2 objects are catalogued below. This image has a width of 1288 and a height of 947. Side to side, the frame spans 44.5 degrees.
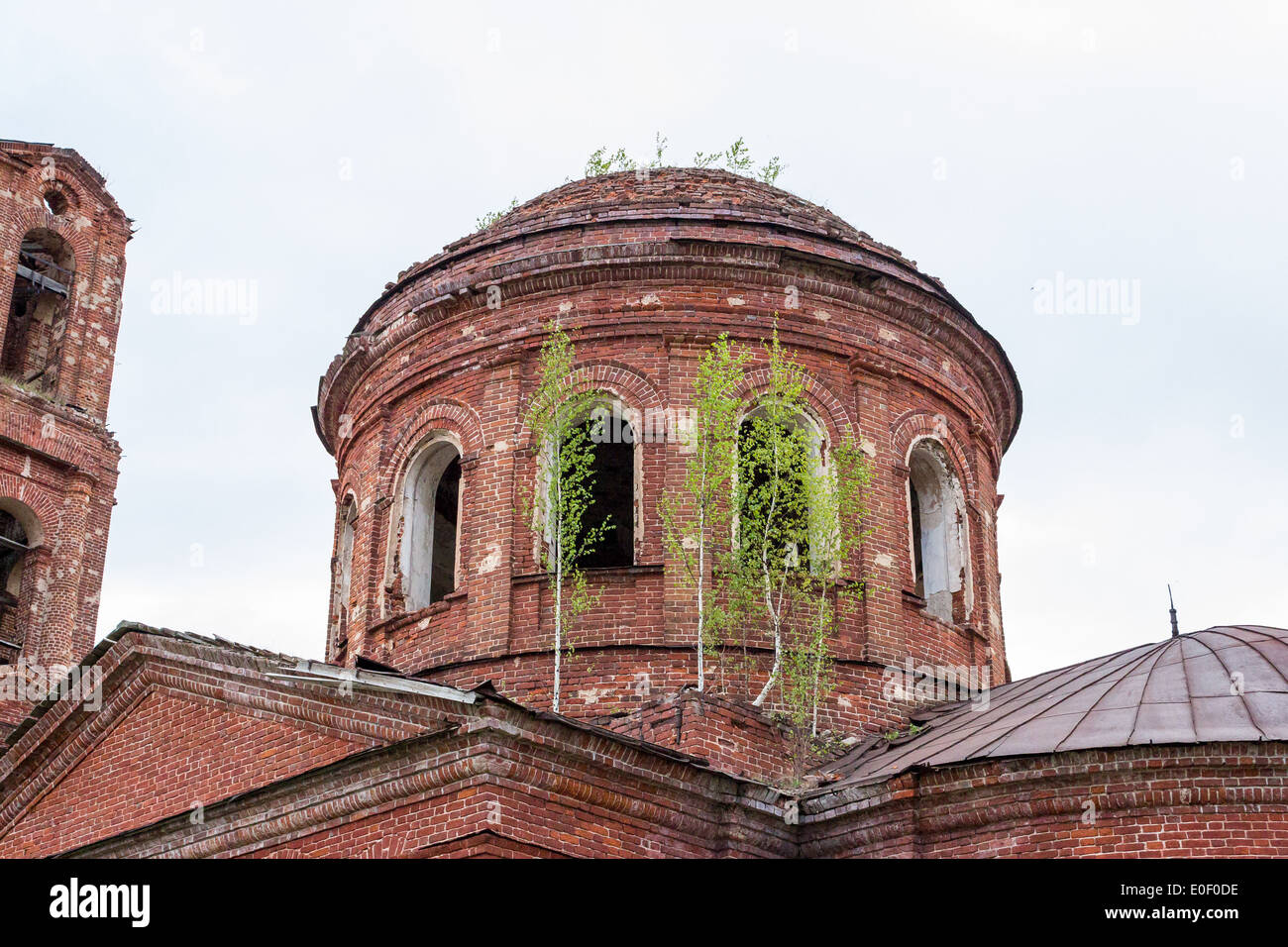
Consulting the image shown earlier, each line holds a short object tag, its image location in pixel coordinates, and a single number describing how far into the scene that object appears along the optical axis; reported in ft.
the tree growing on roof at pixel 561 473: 46.34
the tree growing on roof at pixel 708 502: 45.37
